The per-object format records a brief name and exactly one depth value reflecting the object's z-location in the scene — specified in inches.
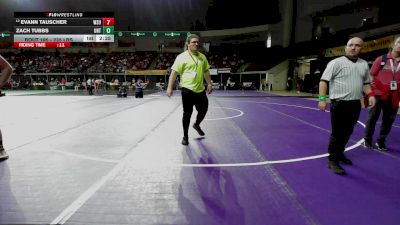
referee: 137.7
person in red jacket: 176.6
